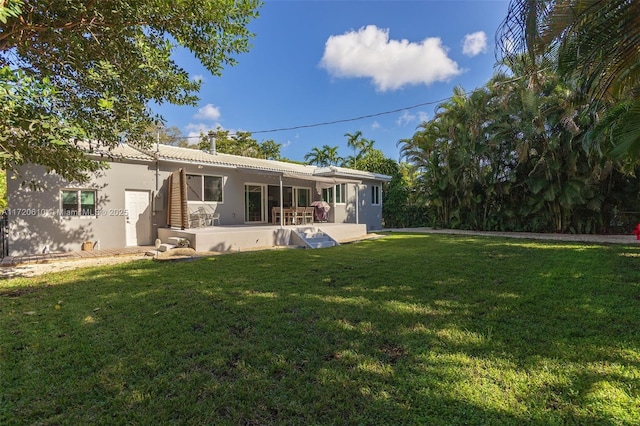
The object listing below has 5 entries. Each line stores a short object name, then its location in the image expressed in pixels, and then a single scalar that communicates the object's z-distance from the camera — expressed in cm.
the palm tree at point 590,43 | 443
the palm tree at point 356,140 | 3769
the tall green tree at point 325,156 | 3953
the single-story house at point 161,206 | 1082
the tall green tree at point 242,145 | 3538
